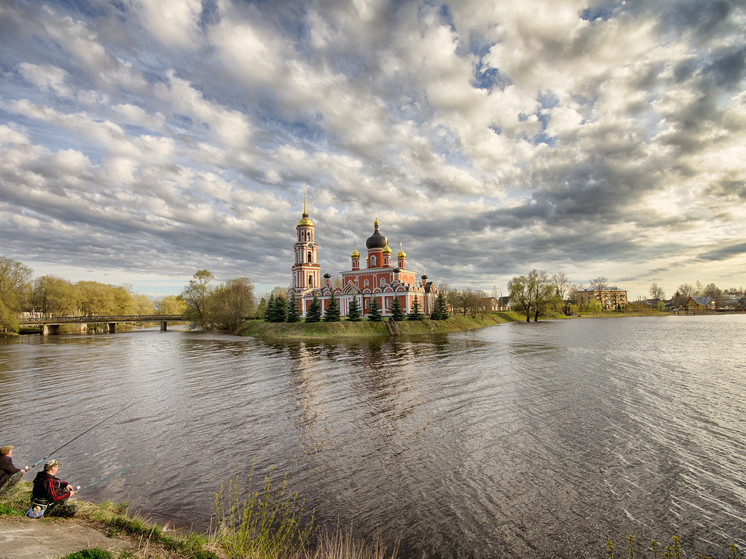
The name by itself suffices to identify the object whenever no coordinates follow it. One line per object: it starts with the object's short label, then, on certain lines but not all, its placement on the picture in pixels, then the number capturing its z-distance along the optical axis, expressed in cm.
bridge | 6612
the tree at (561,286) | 10759
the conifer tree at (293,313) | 5878
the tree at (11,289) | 5516
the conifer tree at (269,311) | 6032
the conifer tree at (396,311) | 5944
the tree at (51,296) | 7504
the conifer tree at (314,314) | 5716
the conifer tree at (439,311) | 6356
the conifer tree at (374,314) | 5703
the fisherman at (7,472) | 784
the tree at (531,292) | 9238
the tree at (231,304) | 6531
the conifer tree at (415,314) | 5975
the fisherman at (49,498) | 693
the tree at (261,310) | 7046
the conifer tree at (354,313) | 5700
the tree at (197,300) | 7369
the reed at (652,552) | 657
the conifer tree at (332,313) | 5612
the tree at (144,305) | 11099
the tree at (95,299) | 8156
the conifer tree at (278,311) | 5981
